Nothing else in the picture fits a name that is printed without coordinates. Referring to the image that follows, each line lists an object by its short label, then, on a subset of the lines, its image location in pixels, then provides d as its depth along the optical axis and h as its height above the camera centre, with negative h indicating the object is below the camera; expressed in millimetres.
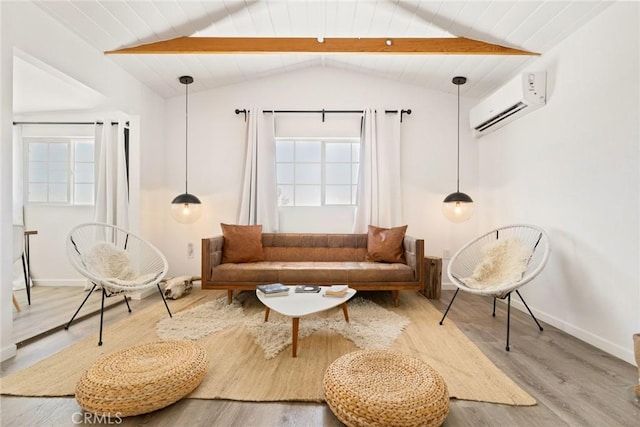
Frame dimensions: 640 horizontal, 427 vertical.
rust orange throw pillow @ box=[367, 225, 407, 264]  3340 -332
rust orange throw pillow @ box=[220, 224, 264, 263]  3348 -319
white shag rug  2271 -928
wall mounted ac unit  2744 +1146
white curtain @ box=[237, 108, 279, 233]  3857 +483
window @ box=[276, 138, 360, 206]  4086 +648
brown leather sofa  3035 -587
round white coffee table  2025 -637
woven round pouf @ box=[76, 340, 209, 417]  1359 -784
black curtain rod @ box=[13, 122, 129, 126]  3848 +1181
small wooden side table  3471 -711
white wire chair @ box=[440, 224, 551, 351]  2270 -444
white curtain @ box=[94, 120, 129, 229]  3497 +392
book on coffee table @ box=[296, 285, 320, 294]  2463 -613
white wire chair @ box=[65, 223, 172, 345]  2355 -426
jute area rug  1614 -945
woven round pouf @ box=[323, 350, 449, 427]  1234 -768
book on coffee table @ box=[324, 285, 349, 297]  2352 -596
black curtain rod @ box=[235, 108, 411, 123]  3955 +1379
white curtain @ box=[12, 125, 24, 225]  3818 +492
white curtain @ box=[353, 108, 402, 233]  3859 +529
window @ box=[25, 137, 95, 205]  3994 +588
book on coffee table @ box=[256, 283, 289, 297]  2369 -593
